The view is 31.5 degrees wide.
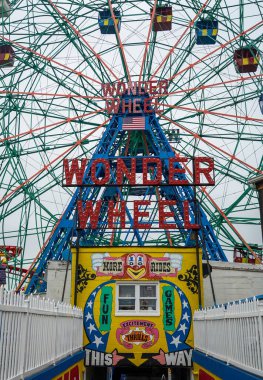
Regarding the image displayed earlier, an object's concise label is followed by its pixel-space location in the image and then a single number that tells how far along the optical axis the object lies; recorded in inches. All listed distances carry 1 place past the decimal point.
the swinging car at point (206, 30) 1111.0
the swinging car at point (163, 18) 1104.8
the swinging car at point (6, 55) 1104.2
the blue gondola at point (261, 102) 943.2
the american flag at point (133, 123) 1009.5
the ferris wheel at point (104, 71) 1039.6
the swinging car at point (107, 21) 1106.1
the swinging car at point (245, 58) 1064.8
